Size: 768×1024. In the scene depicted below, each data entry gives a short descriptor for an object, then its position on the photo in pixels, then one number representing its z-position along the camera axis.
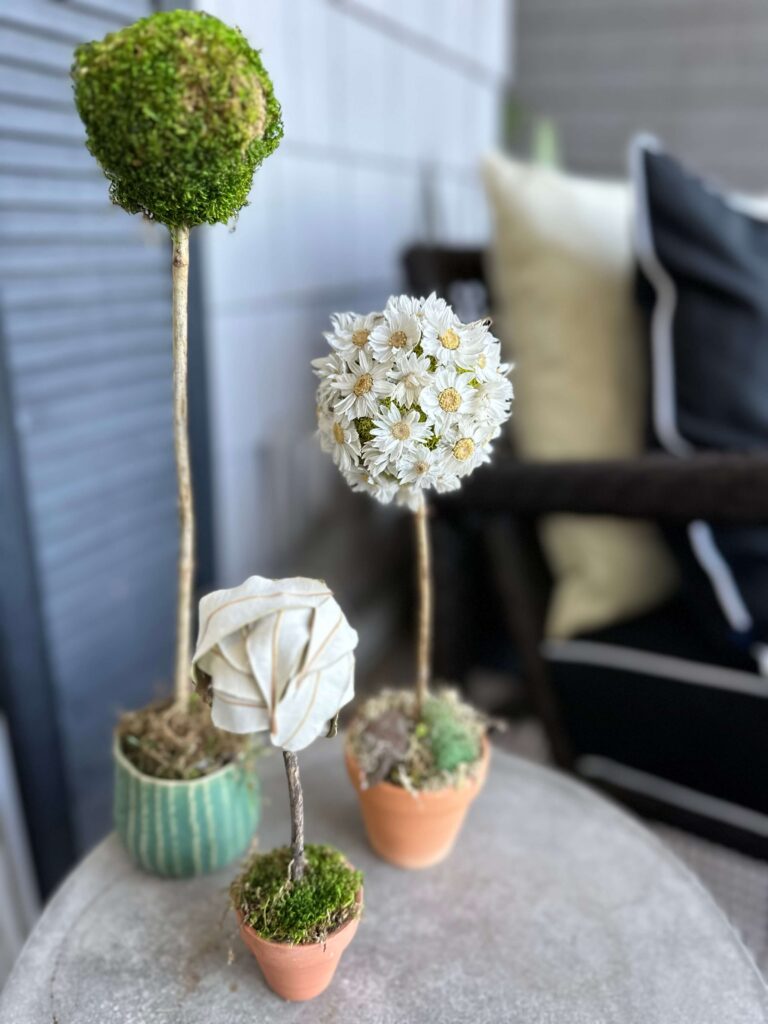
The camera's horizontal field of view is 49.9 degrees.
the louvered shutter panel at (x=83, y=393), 0.88
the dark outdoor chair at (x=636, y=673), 0.97
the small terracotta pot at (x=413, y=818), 0.68
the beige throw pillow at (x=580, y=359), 1.15
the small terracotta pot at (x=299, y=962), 0.55
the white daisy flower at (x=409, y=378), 0.54
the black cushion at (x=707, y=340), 1.02
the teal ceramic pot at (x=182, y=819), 0.67
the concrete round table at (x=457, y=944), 0.59
